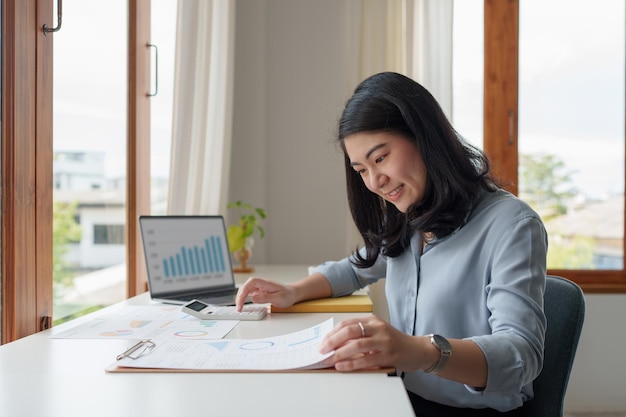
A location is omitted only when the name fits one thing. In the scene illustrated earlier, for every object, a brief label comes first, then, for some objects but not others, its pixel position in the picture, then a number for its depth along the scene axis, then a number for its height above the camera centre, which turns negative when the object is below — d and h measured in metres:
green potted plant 2.61 -0.14
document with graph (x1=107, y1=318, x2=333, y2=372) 1.07 -0.26
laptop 1.85 -0.16
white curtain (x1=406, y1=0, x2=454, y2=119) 3.00 +0.71
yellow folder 1.65 -0.26
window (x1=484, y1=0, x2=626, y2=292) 3.21 +0.42
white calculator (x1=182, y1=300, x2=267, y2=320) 1.54 -0.25
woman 1.14 -0.07
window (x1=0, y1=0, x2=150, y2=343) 1.45 +0.08
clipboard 1.05 -0.27
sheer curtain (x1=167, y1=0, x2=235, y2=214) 2.50 +0.39
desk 0.87 -0.27
